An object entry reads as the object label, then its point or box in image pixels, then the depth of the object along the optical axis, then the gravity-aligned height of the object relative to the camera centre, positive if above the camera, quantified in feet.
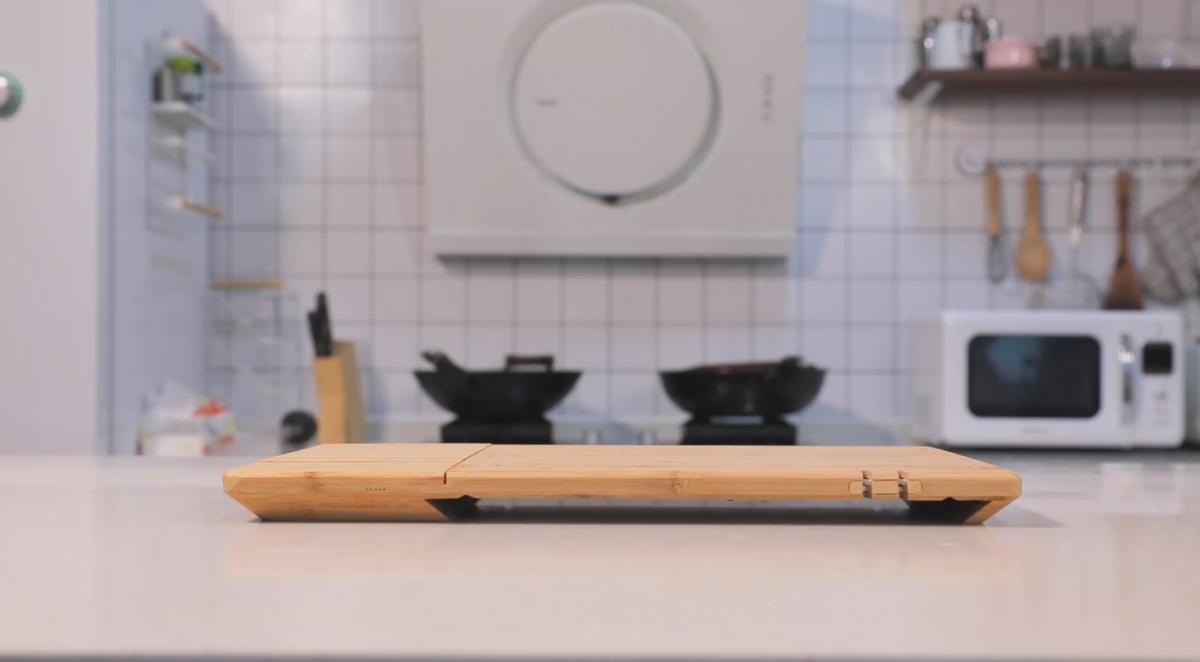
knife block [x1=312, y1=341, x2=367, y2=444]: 7.72 -0.59
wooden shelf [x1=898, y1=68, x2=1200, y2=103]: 7.93 +1.73
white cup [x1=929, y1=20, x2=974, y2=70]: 8.13 +2.00
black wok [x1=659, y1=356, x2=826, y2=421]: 7.14 -0.45
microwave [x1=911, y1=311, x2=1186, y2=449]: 7.32 -0.39
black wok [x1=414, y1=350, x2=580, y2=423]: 7.10 -0.47
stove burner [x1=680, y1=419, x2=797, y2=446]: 7.14 -0.74
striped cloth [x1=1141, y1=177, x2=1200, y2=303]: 8.38 +0.54
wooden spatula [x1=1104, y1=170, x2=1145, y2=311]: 8.39 +0.34
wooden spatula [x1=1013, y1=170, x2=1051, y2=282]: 8.46 +0.56
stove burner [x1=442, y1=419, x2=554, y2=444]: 7.11 -0.74
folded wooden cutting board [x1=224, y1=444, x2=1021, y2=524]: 2.05 -0.31
